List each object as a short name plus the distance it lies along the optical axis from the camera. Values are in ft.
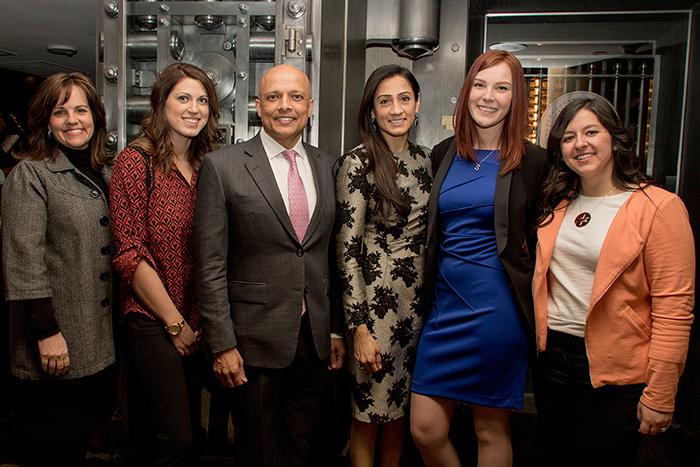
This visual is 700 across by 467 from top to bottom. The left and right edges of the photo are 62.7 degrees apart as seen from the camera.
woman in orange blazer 4.85
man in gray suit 5.35
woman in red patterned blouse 5.47
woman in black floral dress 5.92
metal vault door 7.35
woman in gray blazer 5.38
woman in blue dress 5.74
